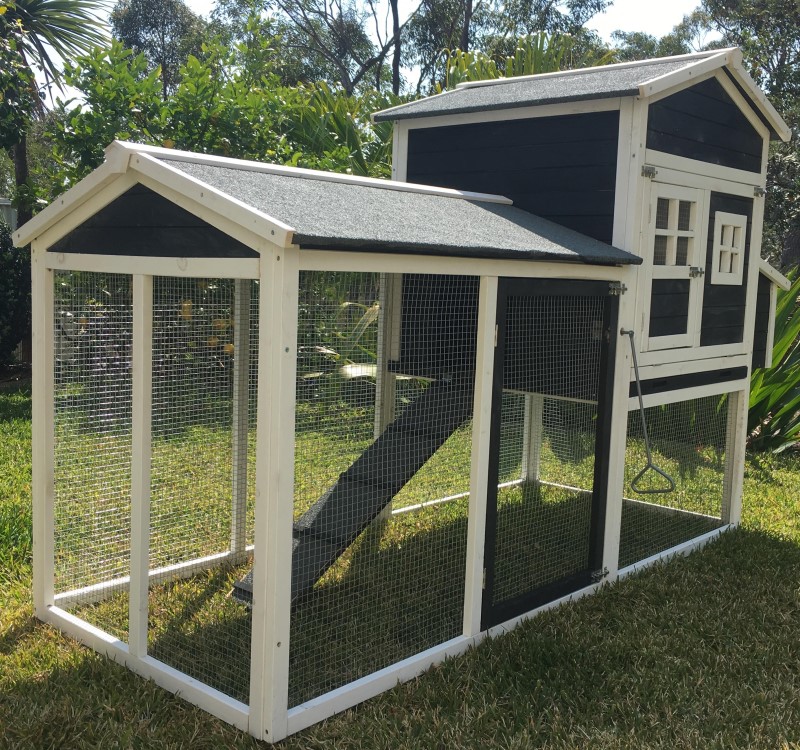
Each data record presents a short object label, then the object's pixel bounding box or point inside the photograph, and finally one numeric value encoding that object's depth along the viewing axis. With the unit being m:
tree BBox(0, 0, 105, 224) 11.35
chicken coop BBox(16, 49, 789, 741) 3.04
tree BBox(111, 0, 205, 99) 30.19
